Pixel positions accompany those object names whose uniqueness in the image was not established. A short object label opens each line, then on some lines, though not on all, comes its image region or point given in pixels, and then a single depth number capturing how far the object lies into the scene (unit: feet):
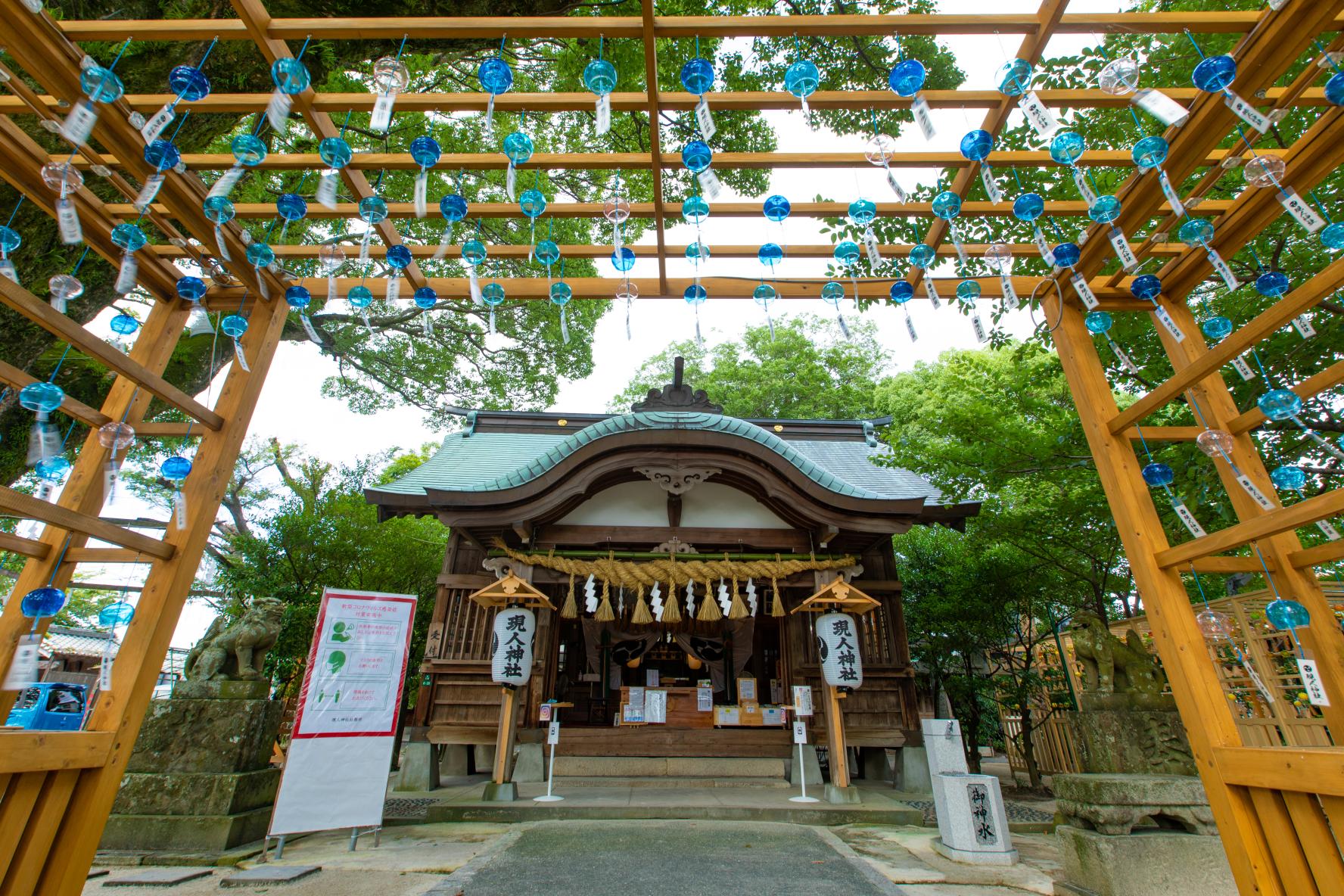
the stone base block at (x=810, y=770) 25.55
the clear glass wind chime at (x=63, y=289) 7.98
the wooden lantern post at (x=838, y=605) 21.90
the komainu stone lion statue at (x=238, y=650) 18.19
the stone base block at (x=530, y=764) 25.67
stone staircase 26.05
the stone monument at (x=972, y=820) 16.33
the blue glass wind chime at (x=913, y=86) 8.34
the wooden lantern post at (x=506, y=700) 21.85
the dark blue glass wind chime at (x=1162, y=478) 9.33
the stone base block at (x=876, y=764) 28.71
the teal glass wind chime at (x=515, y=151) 8.74
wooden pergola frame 6.72
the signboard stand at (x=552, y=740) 21.59
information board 16.02
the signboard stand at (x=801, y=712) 22.58
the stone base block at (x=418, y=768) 26.55
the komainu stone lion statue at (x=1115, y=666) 13.87
